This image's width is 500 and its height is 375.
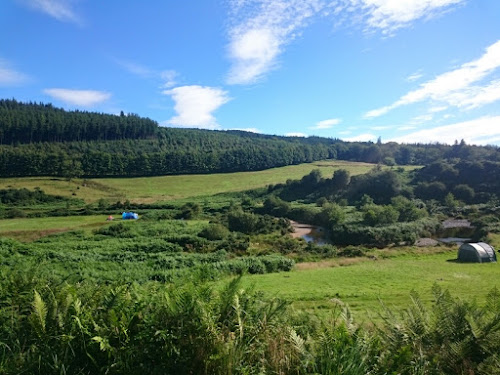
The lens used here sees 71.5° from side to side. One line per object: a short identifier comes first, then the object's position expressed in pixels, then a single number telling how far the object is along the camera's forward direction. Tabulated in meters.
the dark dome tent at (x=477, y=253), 31.77
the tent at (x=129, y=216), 61.38
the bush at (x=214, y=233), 44.60
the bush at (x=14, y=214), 61.72
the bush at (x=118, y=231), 45.53
